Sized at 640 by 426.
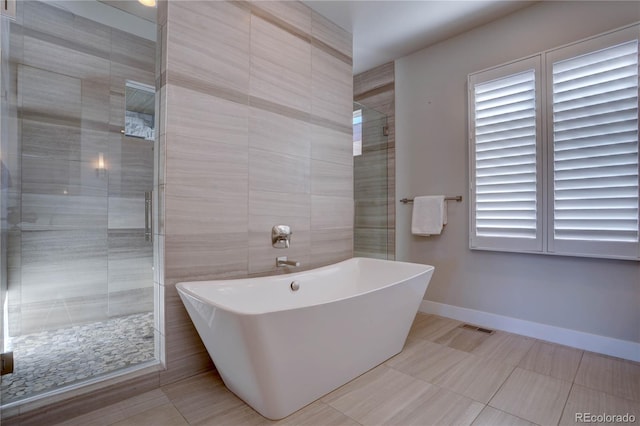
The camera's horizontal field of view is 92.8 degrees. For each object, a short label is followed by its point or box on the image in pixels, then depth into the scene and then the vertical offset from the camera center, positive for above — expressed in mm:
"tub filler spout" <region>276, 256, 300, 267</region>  2223 -357
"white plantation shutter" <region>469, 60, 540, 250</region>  2410 +455
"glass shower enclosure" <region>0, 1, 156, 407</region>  1825 +139
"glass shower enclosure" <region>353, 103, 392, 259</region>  3236 +339
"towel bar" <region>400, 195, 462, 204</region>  2829 +145
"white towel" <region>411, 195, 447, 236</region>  2897 -14
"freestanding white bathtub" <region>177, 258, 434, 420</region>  1299 -591
